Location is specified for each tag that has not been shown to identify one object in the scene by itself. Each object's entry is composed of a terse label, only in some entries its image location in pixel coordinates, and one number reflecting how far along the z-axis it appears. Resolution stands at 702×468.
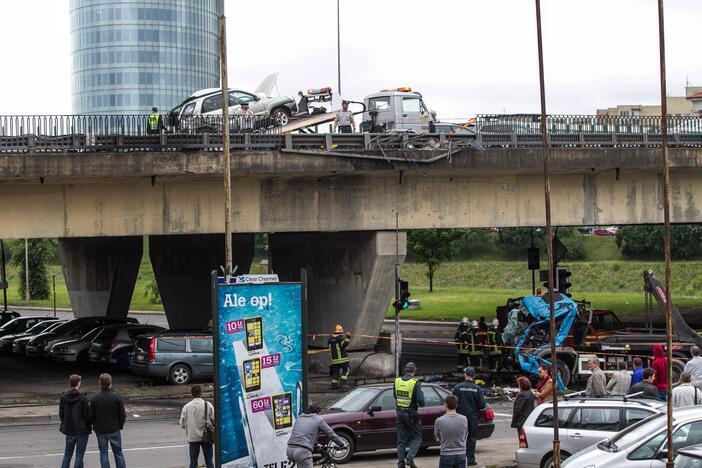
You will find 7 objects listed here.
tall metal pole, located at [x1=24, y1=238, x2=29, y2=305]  76.24
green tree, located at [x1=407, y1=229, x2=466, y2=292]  68.31
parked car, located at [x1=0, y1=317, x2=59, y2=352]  41.32
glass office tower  173.62
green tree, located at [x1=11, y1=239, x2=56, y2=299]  79.75
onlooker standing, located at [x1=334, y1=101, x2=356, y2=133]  32.53
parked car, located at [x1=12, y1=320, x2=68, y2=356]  39.59
